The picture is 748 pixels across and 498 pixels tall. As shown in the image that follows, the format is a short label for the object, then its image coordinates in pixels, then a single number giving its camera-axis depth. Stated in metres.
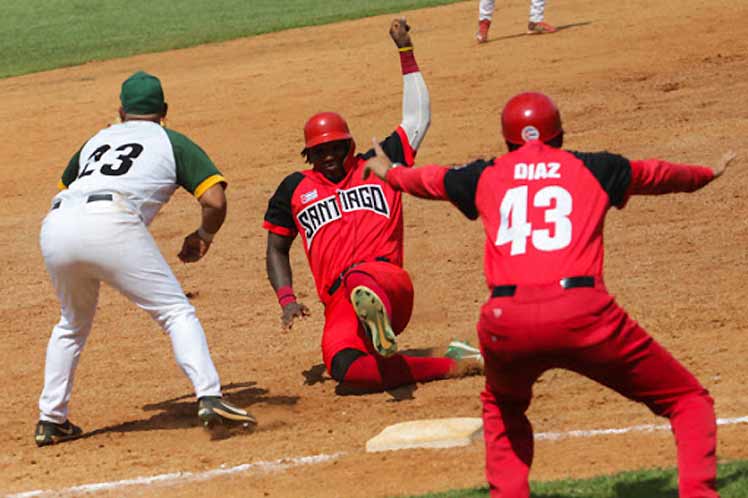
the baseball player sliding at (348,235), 17.12
